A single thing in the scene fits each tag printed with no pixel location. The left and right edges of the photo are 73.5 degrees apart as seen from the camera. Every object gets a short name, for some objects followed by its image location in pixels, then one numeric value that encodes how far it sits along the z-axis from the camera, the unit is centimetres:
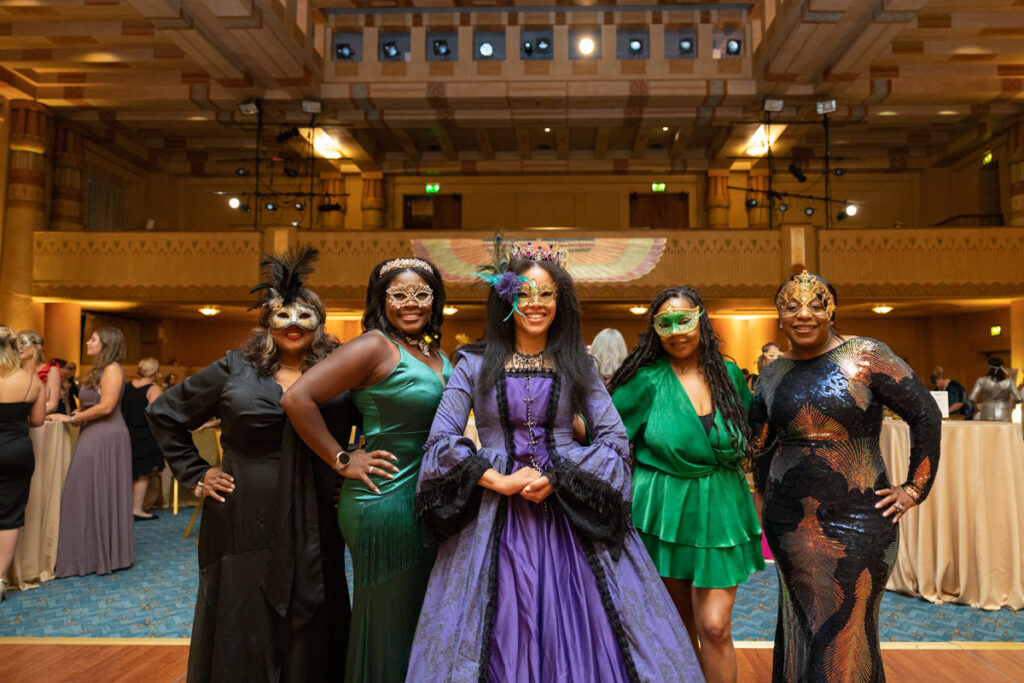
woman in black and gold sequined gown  216
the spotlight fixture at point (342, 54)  1256
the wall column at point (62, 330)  1323
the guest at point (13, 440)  411
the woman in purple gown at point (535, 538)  180
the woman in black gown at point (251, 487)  217
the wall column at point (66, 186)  1345
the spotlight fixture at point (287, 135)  1292
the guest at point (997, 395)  614
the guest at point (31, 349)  461
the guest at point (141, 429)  664
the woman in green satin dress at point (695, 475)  225
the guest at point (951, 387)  937
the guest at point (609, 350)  456
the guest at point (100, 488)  493
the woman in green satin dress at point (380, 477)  203
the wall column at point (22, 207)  1250
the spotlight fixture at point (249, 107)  1231
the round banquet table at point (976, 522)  412
